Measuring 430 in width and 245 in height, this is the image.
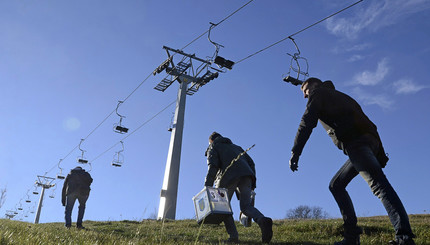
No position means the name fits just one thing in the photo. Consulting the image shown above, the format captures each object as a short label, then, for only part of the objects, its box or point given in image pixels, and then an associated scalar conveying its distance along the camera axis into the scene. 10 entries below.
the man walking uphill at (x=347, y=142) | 3.97
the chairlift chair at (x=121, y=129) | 24.84
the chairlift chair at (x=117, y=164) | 26.67
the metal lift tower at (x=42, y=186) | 53.64
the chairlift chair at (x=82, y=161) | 33.13
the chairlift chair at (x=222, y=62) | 15.36
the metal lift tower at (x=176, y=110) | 19.48
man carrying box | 5.73
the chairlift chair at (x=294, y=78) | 13.67
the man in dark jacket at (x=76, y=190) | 10.77
